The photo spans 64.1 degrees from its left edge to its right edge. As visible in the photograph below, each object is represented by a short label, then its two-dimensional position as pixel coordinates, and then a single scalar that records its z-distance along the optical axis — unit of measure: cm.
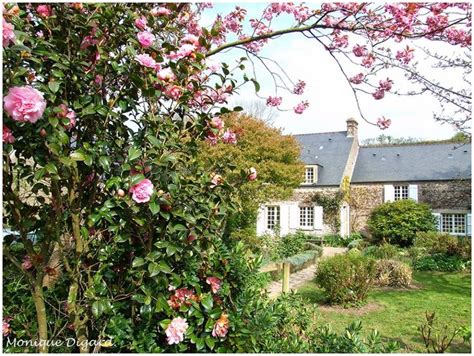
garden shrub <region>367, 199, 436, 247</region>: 1677
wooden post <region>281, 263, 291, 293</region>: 575
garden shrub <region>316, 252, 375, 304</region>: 677
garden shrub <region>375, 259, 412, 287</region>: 857
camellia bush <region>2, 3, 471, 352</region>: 177
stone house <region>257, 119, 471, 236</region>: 1886
